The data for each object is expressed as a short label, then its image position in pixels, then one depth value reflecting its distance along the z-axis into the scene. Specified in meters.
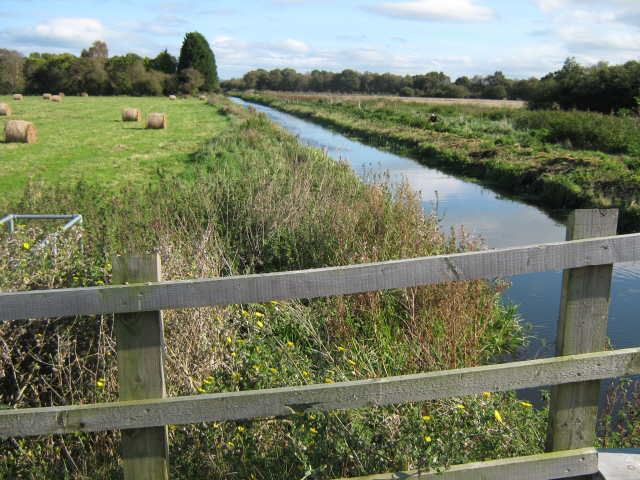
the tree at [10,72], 78.62
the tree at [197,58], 93.00
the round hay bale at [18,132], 20.47
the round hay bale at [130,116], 31.75
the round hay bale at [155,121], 27.16
